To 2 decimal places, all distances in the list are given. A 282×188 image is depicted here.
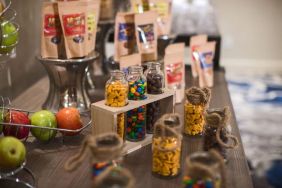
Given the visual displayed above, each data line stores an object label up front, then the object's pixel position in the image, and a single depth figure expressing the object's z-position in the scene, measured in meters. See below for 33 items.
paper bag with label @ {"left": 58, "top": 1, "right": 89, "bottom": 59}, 1.34
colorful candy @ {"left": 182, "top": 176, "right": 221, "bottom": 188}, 0.74
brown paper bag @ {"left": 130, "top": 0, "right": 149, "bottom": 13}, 1.81
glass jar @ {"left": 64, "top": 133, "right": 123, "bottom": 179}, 0.77
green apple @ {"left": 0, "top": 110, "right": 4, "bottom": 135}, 1.13
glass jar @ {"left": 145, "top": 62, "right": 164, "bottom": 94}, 1.21
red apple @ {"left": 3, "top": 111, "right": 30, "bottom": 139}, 1.14
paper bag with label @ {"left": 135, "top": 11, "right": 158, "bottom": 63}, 1.55
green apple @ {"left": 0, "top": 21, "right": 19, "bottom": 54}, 1.17
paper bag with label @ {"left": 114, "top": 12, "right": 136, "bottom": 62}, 1.56
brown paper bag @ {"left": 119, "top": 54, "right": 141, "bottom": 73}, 1.35
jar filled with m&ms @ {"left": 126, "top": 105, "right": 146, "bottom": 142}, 1.18
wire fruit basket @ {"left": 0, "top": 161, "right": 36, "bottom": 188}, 0.98
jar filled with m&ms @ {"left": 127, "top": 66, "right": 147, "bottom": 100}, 1.16
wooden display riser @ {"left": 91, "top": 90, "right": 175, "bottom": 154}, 1.08
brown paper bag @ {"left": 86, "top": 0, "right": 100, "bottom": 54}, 1.44
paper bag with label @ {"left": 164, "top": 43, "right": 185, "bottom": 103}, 1.47
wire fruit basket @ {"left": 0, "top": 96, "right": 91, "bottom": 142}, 1.12
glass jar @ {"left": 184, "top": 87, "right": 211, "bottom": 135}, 1.24
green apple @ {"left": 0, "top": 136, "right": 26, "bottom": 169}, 0.95
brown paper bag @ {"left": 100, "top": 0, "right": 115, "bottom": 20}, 2.02
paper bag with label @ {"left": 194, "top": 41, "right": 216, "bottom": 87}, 1.70
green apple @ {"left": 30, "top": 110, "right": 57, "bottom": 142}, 1.17
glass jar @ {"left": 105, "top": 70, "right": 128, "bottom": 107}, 1.10
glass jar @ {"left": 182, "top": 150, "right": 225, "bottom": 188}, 0.73
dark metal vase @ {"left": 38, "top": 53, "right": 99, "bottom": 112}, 1.38
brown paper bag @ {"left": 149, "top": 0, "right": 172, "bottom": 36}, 1.81
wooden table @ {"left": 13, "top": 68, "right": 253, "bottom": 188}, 0.99
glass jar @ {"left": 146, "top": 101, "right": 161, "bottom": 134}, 1.26
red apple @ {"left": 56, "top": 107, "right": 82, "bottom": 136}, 1.20
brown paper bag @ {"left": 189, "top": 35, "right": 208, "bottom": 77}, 1.67
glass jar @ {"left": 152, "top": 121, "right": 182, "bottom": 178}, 0.98
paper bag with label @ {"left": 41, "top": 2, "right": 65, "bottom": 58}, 1.34
